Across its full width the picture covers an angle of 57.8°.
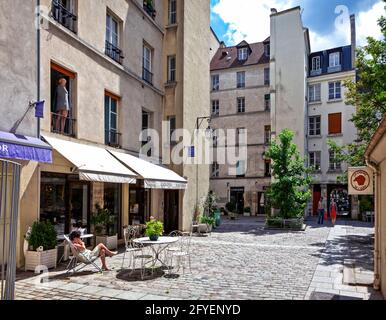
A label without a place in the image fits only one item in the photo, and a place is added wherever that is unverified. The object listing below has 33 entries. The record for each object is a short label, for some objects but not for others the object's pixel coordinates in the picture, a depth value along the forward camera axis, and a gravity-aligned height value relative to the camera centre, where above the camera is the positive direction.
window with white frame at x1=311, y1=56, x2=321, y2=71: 35.31 +11.62
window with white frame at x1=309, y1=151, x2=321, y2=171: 33.34 +1.84
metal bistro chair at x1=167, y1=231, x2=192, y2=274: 9.24 -2.38
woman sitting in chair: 8.34 -1.80
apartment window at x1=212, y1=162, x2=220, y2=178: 36.19 +0.79
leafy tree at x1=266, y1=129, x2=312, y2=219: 20.61 -0.12
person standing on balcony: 10.36 +2.17
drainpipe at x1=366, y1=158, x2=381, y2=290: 7.57 -1.08
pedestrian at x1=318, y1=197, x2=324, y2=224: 24.58 -2.42
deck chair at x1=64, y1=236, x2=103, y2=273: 8.21 -2.00
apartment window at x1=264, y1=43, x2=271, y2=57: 36.16 +13.33
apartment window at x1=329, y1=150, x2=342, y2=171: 32.27 +1.22
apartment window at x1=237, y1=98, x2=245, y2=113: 35.84 +7.48
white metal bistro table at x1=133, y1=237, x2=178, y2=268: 8.70 -1.62
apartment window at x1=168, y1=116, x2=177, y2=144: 17.42 +2.58
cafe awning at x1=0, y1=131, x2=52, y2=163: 7.59 +0.67
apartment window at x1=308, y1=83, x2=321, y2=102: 34.19 +8.43
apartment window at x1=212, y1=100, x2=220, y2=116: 36.85 +7.44
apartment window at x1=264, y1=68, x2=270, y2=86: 35.31 +9.98
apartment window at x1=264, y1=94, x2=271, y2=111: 34.66 +7.54
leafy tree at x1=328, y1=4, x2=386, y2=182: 15.21 +4.04
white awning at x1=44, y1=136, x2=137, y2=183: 9.20 +0.43
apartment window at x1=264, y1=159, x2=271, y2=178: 34.00 +0.91
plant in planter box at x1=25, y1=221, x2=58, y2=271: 8.51 -1.74
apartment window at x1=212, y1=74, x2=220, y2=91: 37.23 +10.18
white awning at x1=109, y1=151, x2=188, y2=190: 12.23 +0.15
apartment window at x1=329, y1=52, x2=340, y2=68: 34.06 +11.65
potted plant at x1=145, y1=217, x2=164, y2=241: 8.95 -1.34
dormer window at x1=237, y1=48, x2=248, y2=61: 37.00 +13.21
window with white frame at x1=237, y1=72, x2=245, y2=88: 36.19 +10.22
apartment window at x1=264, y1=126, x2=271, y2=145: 34.28 +4.36
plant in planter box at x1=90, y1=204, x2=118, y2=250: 11.73 -1.72
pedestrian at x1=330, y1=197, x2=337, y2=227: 23.95 -2.32
